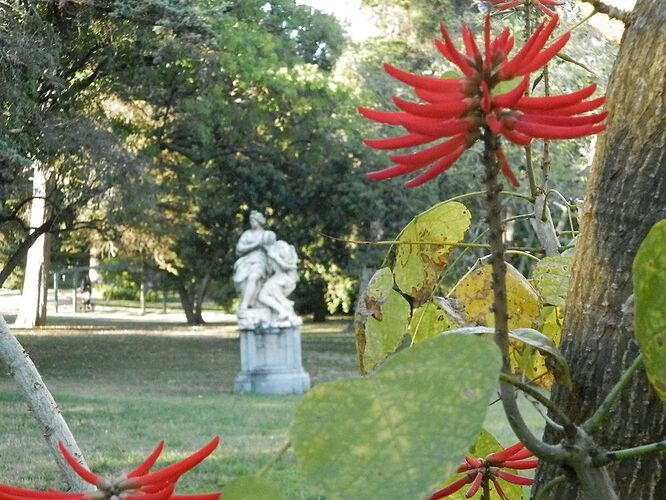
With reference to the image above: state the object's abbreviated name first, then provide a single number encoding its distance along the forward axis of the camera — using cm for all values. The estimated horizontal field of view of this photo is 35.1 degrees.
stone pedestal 1042
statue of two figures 1061
